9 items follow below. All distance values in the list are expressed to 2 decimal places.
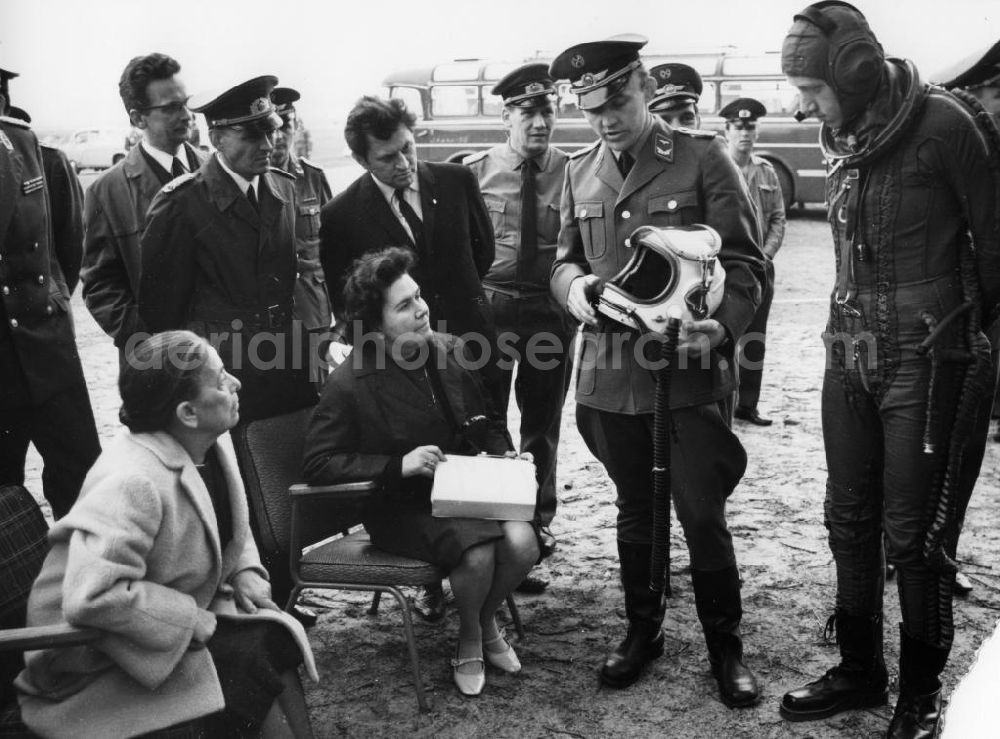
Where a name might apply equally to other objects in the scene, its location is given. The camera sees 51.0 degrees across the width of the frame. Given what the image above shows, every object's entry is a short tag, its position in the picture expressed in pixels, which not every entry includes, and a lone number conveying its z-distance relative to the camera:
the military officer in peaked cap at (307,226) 5.09
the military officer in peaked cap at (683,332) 3.50
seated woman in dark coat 3.65
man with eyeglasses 4.38
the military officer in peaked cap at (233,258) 3.94
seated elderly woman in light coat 2.47
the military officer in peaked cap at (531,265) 5.00
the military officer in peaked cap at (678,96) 5.81
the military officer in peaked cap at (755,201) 7.05
